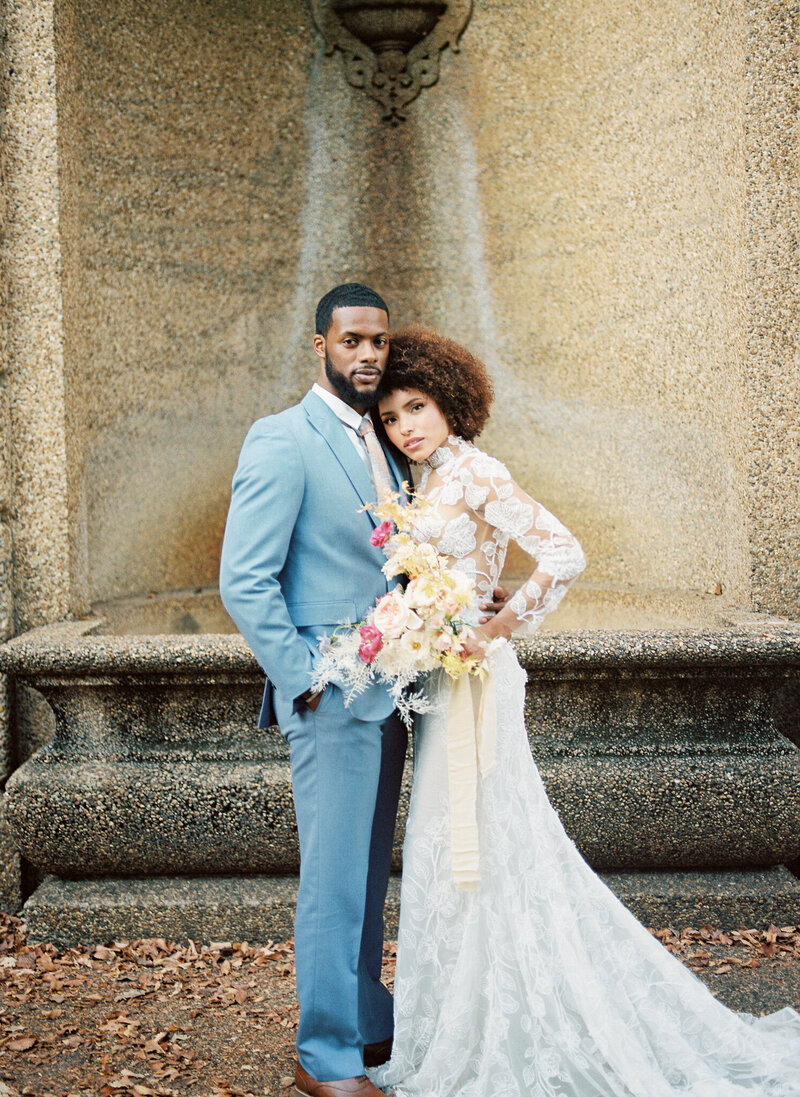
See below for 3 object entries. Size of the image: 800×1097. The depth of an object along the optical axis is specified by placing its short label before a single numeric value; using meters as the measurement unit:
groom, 2.42
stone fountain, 3.68
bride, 2.43
